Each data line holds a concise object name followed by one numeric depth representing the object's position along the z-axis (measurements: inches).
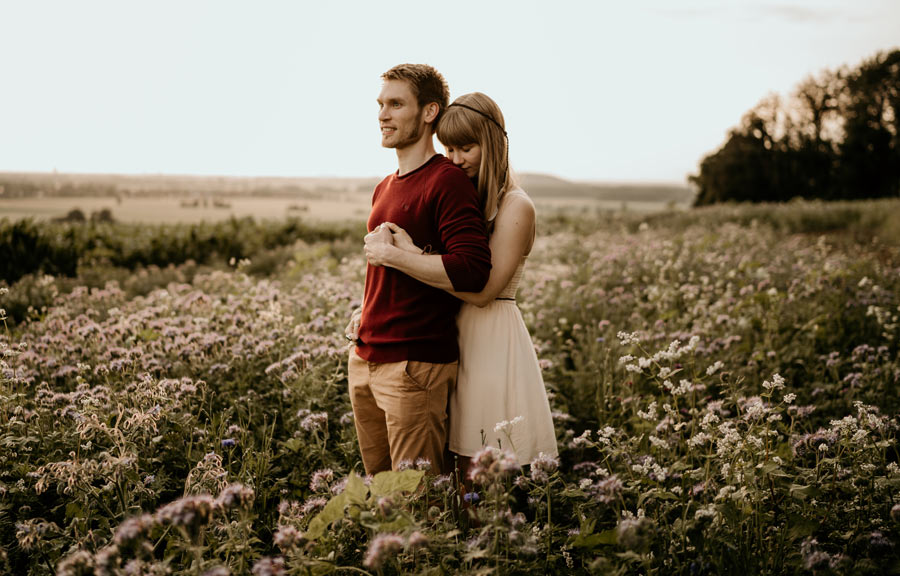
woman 114.1
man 110.0
